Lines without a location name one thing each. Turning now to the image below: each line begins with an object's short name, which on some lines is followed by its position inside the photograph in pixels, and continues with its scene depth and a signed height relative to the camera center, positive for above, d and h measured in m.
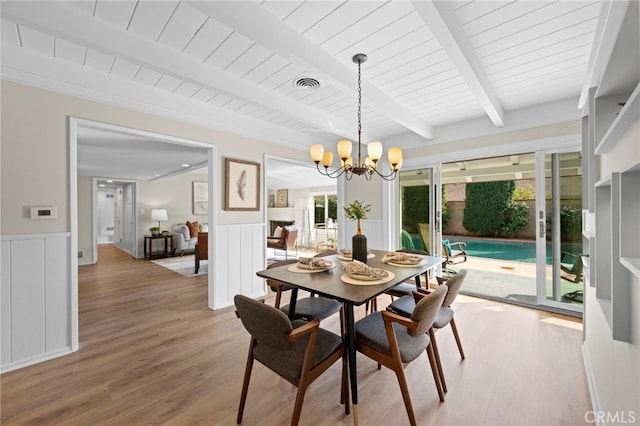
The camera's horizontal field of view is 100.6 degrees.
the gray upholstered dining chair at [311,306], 2.02 -0.76
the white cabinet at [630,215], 0.92 -0.01
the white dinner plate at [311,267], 2.01 -0.42
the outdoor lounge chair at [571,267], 2.90 -0.62
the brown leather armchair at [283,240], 6.54 -0.69
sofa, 7.05 -0.70
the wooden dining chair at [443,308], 1.76 -0.70
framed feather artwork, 3.35 +0.36
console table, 6.65 -0.87
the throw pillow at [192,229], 7.39 -0.45
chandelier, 2.27 +0.50
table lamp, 7.07 -0.05
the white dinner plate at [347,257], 2.46 -0.43
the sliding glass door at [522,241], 3.02 -0.29
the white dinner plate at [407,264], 2.14 -0.42
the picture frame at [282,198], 9.53 +0.54
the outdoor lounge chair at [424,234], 4.15 -0.35
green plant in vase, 2.18 -0.24
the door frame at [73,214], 2.24 -0.01
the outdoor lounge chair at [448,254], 4.53 -0.77
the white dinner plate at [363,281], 1.68 -0.44
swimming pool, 7.01 -1.11
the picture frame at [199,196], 8.23 +0.53
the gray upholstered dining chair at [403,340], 1.38 -0.75
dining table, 1.47 -0.45
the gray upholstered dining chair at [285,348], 1.25 -0.75
